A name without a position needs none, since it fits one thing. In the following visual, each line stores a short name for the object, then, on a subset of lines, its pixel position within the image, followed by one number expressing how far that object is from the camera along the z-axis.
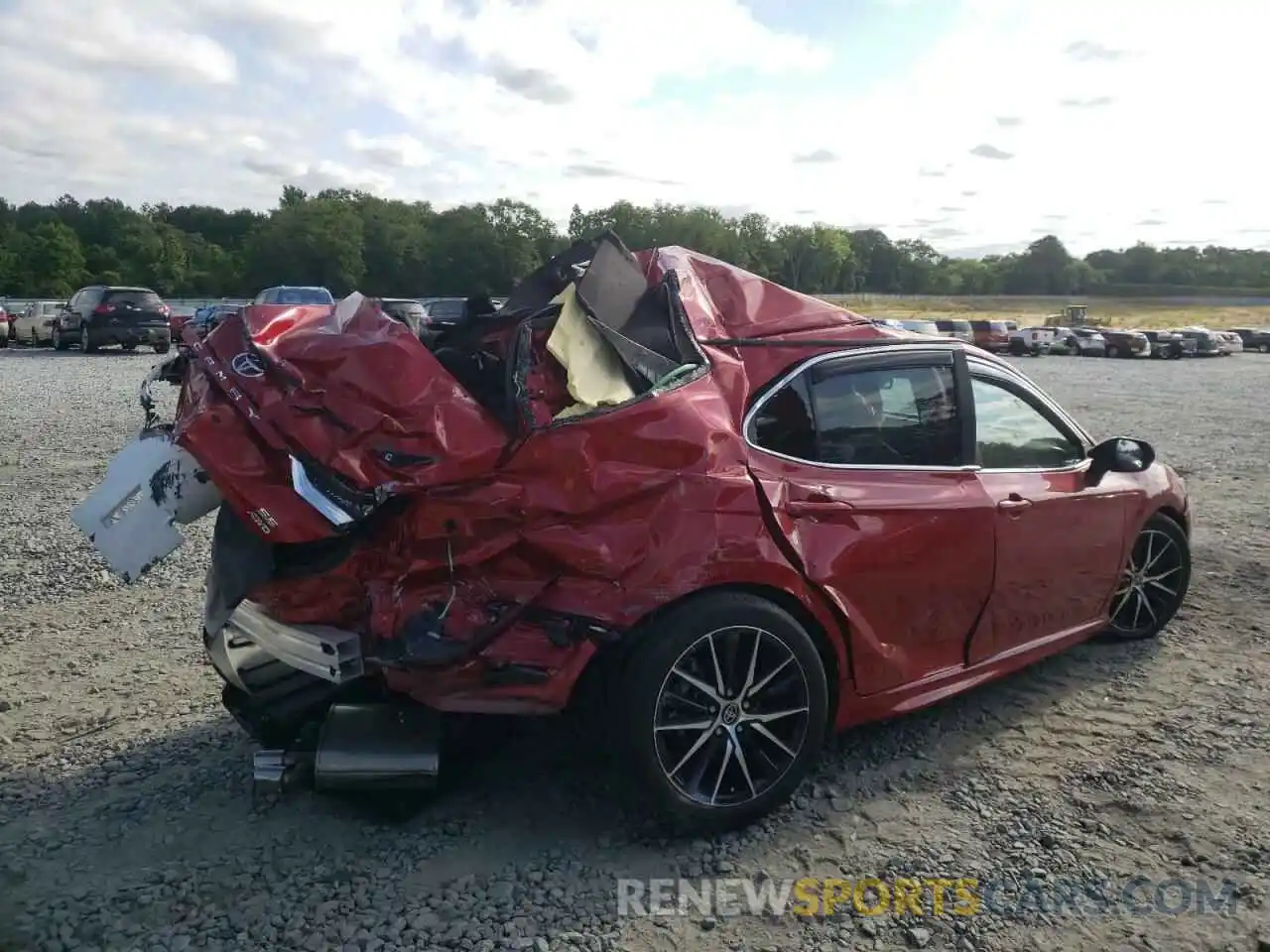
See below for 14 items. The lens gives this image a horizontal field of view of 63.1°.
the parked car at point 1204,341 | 42.25
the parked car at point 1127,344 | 41.34
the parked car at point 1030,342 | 42.38
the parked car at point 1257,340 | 48.03
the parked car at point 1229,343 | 44.00
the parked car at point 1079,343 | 42.38
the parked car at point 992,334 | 40.97
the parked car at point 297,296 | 24.70
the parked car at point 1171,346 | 41.53
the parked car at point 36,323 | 31.39
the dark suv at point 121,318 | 26.75
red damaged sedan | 3.26
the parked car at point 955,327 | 38.22
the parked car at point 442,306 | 28.70
